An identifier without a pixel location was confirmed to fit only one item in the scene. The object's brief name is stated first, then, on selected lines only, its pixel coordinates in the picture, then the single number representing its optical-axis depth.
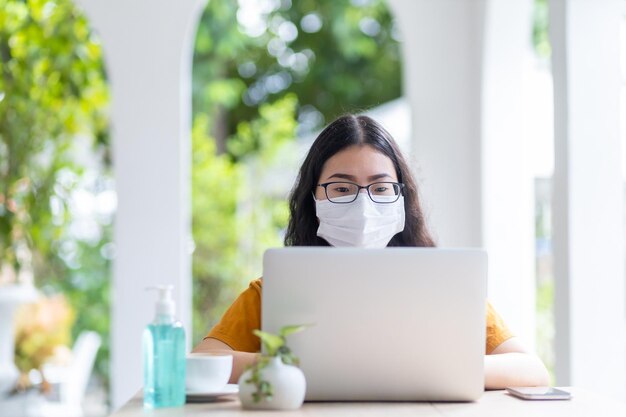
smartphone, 2.18
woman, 2.42
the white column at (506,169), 4.26
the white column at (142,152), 4.28
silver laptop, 2.08
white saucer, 2.14
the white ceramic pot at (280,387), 2.05
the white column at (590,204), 3.36
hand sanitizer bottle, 2.08
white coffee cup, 2.15
